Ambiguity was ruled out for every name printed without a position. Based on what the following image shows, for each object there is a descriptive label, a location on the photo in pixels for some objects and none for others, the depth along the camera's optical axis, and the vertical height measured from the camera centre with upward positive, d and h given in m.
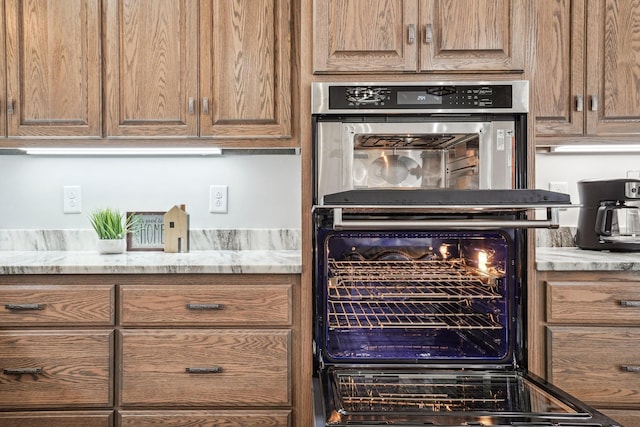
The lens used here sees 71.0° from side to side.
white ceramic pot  1.99 -0.17
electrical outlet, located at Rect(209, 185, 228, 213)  2.24 +0.05
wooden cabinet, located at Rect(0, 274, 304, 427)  1.56 -0.50
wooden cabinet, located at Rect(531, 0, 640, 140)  1.91 +0.60
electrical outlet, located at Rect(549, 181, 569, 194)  2.22 +0.11
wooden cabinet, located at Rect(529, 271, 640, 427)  1.56 -0.45
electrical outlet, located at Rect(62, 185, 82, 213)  2.24 +0.05
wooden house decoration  2.07 -0.10
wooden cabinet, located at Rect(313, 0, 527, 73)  1.57 +0.61
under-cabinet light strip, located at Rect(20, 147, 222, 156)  2.01 +0.26
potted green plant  2.00 -0.11
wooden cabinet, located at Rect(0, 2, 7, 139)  1.88 +0.47
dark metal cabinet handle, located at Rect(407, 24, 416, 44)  1.58 +0.61
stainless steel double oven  1.31 -0.12
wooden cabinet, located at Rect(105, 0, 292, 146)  1.88 +0.60
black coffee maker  1.83 -0.03
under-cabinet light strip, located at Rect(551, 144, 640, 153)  2.07 +0.28
